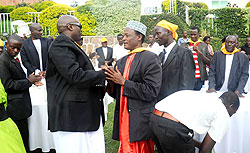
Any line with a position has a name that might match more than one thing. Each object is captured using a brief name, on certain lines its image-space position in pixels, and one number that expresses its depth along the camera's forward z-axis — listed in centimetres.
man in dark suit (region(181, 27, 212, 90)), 570
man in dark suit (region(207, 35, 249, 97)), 481
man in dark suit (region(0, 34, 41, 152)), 347
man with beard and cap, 316
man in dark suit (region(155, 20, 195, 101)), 399
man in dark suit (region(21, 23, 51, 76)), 582
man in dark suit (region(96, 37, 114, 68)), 1012
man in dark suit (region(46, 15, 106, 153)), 283
